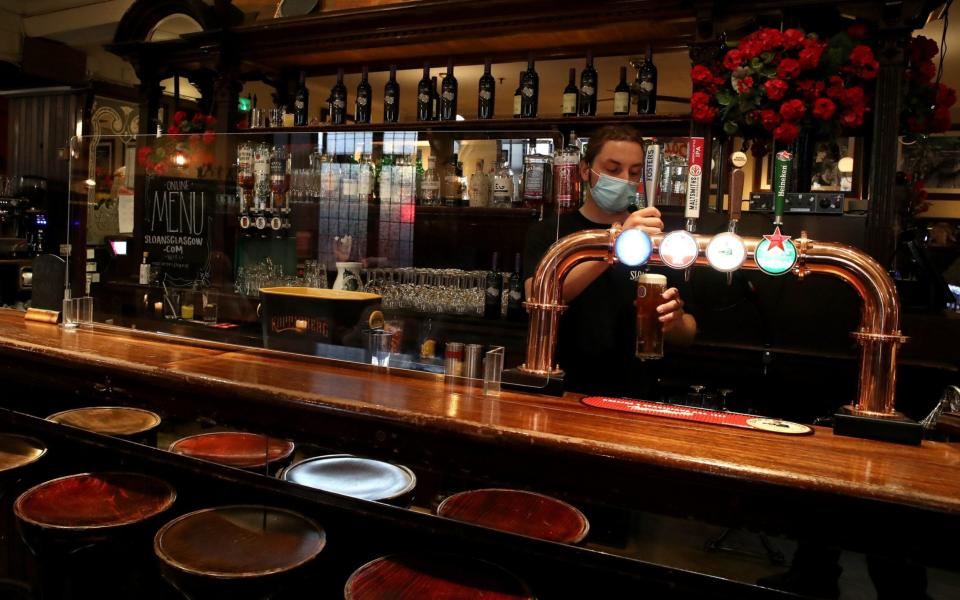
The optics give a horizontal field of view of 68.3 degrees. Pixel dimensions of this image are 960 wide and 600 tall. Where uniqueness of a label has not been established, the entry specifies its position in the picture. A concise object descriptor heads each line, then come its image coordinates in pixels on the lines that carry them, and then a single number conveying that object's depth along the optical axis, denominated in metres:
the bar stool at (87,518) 1.54
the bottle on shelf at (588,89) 3.95
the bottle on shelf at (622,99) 3.84
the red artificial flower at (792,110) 3.10
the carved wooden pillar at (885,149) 3.12
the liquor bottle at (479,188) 2.67
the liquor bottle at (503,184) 2.73
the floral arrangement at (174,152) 2.54
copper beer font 1.50
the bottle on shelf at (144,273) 2.62
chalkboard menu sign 2.53
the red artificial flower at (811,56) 3.06
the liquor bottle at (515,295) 3.06
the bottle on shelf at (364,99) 4.57
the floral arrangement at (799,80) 3.09
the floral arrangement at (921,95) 3.16
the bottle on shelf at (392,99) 4.49
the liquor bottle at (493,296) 2.45
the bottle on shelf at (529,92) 4.06
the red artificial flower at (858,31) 3.12
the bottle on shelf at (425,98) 4.39
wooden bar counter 1.14
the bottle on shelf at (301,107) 4.74
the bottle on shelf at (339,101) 4.68
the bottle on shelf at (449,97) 4.33
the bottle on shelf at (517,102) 4.17
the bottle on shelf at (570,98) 3.96
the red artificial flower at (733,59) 3.22
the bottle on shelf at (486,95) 4.18
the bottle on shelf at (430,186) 2.29
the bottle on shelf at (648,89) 3.77
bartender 2.30
